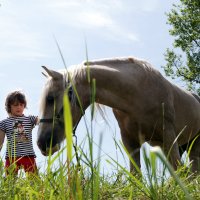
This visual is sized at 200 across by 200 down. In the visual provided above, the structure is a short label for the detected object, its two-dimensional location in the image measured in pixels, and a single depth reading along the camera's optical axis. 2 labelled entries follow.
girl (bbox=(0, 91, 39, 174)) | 6.31
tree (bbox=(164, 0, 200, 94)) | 22.95
